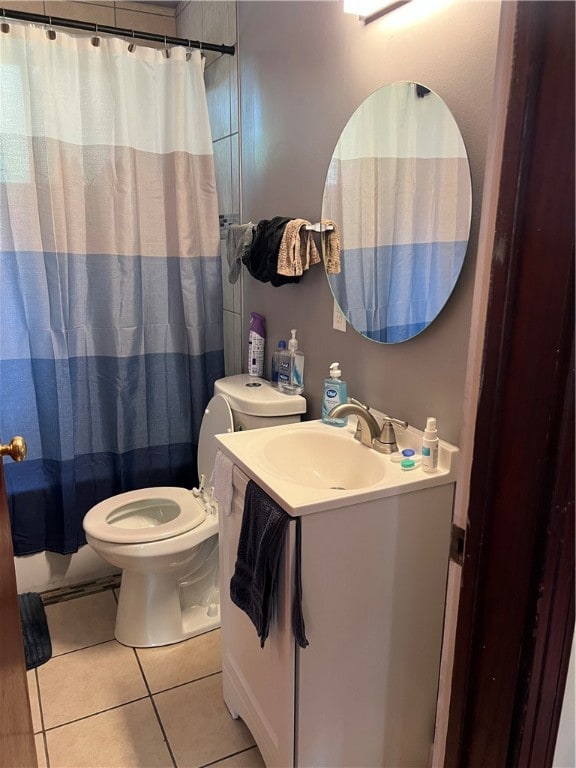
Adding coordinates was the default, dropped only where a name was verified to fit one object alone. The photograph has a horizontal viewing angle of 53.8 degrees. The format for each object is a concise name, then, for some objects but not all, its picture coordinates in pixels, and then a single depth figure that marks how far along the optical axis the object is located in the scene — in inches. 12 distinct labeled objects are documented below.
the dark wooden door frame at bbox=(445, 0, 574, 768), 23.3
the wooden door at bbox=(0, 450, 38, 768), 36.4
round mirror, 53.2
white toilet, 75.4
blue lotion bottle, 67.8
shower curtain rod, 73.7
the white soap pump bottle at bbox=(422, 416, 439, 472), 54.6
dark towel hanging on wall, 74.8
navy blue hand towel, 49.8
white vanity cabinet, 51.1
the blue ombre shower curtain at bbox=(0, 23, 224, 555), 78.4
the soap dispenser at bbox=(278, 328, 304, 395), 79.0
